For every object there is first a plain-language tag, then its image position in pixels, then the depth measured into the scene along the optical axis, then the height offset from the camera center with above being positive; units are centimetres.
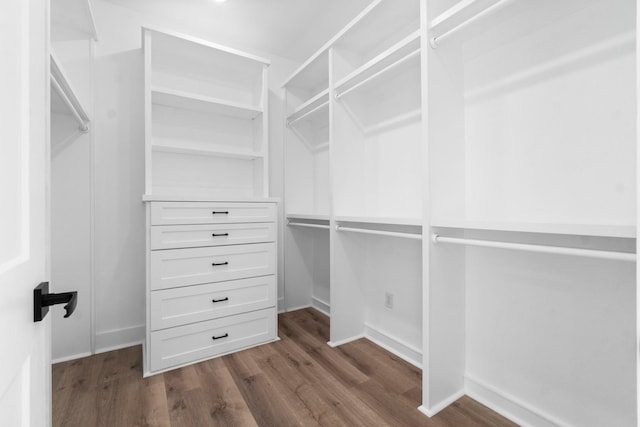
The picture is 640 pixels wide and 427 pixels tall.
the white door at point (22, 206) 40 +1
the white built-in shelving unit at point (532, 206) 109 +3
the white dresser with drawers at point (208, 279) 178 -43
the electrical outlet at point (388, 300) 208 -61
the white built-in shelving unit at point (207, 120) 217 +72
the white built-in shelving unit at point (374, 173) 187 +27
